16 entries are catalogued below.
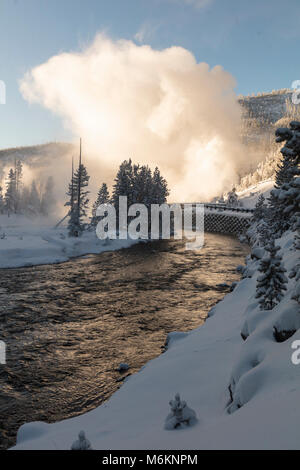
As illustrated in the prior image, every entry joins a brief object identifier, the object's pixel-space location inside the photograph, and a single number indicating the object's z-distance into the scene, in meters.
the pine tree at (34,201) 118.22
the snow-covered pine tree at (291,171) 6.85
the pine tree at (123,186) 61.47
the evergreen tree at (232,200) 95.87
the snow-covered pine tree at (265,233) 30.51
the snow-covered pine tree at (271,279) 9.93
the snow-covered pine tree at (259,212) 50.83
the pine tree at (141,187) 65.06
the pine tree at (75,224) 46.50
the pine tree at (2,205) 99.12
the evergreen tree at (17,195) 105.06
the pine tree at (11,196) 97.06
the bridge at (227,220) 68.19
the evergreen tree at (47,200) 120.69
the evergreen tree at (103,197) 66.75
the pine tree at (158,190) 69.81
